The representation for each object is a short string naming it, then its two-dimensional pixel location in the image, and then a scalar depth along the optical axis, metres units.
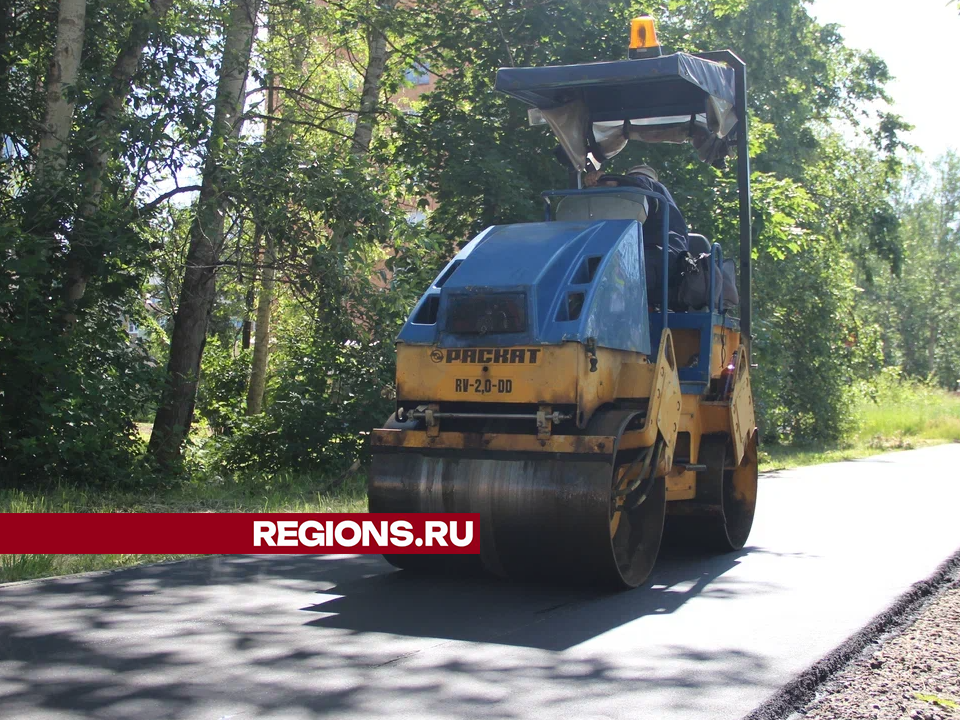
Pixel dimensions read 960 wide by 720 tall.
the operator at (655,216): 8.30
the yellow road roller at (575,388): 6.64
